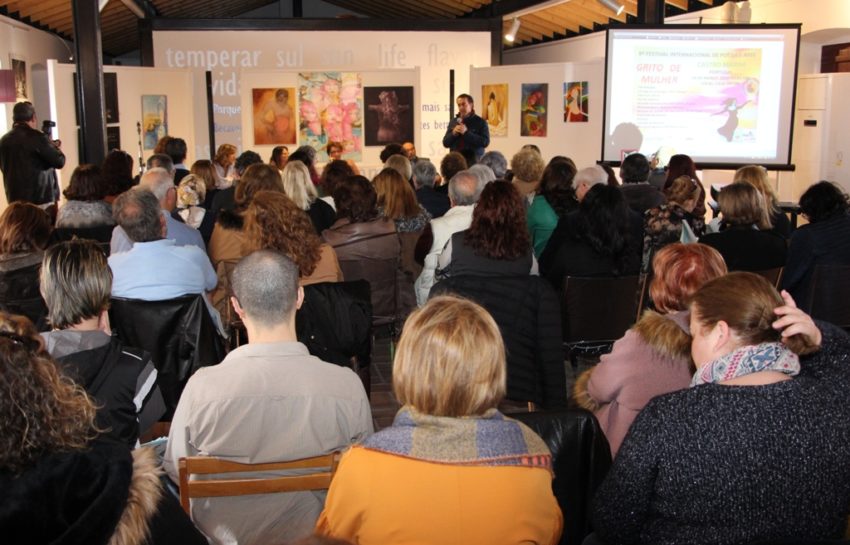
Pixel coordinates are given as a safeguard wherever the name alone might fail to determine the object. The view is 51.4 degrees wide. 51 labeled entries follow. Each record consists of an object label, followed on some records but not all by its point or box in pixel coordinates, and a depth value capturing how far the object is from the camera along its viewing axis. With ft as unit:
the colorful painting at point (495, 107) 41.11
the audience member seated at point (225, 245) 16.07
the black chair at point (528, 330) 12.44
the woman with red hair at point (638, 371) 8.66
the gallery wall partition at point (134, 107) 31.09
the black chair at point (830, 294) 15.52
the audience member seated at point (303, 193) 19.43
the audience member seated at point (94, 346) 8.70
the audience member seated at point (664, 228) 17.79
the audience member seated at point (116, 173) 20.08
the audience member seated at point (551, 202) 18.83
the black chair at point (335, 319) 12.62
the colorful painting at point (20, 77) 44.98
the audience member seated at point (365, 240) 16.52
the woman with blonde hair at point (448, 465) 5.74
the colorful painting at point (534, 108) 39.70
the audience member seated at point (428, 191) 21.68
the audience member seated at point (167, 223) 15.42
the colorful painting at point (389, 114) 41.29
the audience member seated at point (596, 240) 15.43
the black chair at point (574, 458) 7.70
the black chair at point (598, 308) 14.69
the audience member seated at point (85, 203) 18.30
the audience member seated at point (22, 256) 13.58
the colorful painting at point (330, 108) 41.34
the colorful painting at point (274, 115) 41.11
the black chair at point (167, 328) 12.28
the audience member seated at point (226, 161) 28.76
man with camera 27.27
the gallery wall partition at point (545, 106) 38.37
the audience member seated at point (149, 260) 13.24
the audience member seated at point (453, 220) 15.61
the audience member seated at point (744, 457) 6.02
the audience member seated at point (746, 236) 15.83
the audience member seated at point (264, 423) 7.79
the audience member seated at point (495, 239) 13.43
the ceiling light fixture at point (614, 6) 37.24
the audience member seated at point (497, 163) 24.49
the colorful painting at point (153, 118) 37.35
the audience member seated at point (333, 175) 20.98
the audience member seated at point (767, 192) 18.72
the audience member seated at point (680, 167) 22.72
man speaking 30.42
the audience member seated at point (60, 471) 4.90
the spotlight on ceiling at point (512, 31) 48.01
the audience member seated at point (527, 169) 23.40
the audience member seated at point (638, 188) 21.36
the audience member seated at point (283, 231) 13.53
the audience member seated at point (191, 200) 19.69
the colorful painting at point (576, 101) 38.34
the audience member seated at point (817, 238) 16.07
